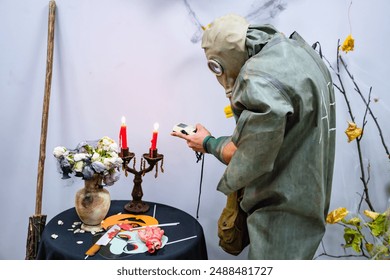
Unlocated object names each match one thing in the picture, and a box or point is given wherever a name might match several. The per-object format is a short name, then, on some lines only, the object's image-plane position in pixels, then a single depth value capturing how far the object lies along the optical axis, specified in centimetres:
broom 193
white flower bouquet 157
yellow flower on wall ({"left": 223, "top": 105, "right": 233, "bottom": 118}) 177
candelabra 176
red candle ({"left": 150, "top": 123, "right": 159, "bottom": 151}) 177
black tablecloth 146
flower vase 162
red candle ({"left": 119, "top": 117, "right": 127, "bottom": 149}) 175
